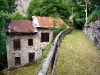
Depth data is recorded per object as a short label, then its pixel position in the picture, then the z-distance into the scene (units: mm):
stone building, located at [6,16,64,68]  12503
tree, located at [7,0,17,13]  17870
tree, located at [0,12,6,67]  9157
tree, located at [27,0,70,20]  17985
